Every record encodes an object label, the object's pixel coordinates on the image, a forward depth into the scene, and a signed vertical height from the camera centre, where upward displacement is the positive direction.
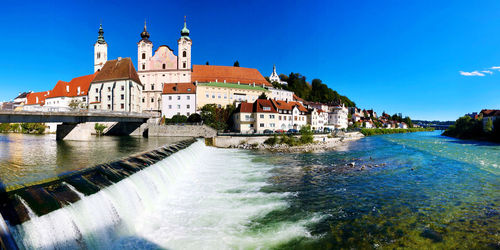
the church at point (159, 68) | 69.24 +16.12
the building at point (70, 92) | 67.00 +8.63
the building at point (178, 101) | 61.03 +5.64
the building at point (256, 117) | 50.50 +1.42
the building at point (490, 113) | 71.06 +3.76
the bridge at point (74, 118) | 24.27 +0.53
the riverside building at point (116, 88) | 57.44 +8.42
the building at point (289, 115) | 55.66 +2.21
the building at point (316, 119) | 67.81 +1.50
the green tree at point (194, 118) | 51.72 +1.15
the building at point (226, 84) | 64.56 +11.46
